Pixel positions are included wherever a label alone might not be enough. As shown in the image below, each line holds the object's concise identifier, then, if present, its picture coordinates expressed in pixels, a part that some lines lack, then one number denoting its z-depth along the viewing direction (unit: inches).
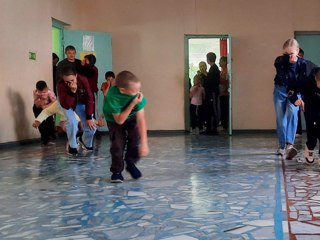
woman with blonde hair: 202.7
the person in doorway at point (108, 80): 350.0
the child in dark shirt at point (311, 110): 184.4
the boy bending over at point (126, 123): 150.6
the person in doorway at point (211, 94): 370.6
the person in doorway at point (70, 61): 303.4
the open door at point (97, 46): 353.4
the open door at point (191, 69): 352.5
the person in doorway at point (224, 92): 386.9
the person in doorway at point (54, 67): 340.8
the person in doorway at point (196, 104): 382.3
